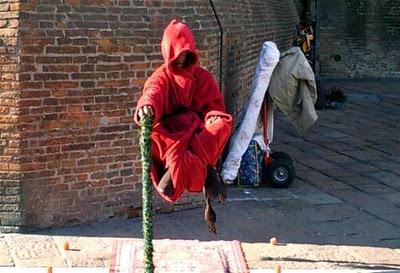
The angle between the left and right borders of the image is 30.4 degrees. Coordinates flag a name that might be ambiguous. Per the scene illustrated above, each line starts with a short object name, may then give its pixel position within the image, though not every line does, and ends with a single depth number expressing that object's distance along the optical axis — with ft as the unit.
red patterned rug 17.65
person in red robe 14.65
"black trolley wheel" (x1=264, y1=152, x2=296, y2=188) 26.91
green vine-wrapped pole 13.74
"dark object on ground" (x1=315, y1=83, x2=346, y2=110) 48.88
